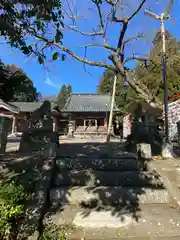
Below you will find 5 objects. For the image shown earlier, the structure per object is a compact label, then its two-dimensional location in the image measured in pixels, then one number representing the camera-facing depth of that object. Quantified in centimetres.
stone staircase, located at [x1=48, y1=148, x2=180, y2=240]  269
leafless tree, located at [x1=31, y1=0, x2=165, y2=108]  597
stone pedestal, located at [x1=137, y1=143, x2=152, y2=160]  440
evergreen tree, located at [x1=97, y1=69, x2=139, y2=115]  2519
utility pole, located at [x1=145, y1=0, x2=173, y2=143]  616
